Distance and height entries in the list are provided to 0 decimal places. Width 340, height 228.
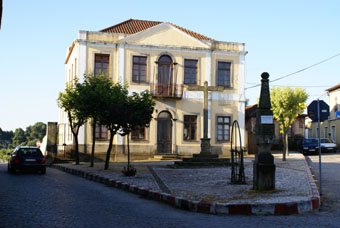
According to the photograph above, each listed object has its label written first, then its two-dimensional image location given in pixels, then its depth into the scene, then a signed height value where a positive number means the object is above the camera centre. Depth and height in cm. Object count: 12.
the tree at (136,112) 1867 +124
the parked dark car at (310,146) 3528 -35
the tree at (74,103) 2236 +207
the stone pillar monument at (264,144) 1062 -7
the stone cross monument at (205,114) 2197 +138
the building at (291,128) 3973 +136
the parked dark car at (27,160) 1920 -96
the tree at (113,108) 1853 +138
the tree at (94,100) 2102 +195
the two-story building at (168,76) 2914 +460
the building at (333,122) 4497 +222
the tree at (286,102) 3769 +354
